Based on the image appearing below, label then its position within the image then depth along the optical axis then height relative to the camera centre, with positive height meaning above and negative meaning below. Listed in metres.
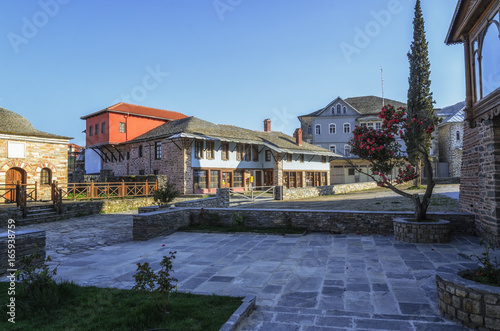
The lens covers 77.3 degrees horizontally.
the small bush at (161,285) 3.62 -1.28
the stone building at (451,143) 36.88 +3.38
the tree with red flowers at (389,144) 7.94 +0.78
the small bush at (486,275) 3.52 -1.23
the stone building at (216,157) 24.57 +1.68
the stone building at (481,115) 6.71 +1.27
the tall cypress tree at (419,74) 27.17 +8.59
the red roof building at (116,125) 29.16 +5.16
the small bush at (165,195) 13.28 -0.77
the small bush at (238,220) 10.02 -1.43
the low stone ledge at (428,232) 7.32 -1.43
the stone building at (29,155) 17.06 +1.40
